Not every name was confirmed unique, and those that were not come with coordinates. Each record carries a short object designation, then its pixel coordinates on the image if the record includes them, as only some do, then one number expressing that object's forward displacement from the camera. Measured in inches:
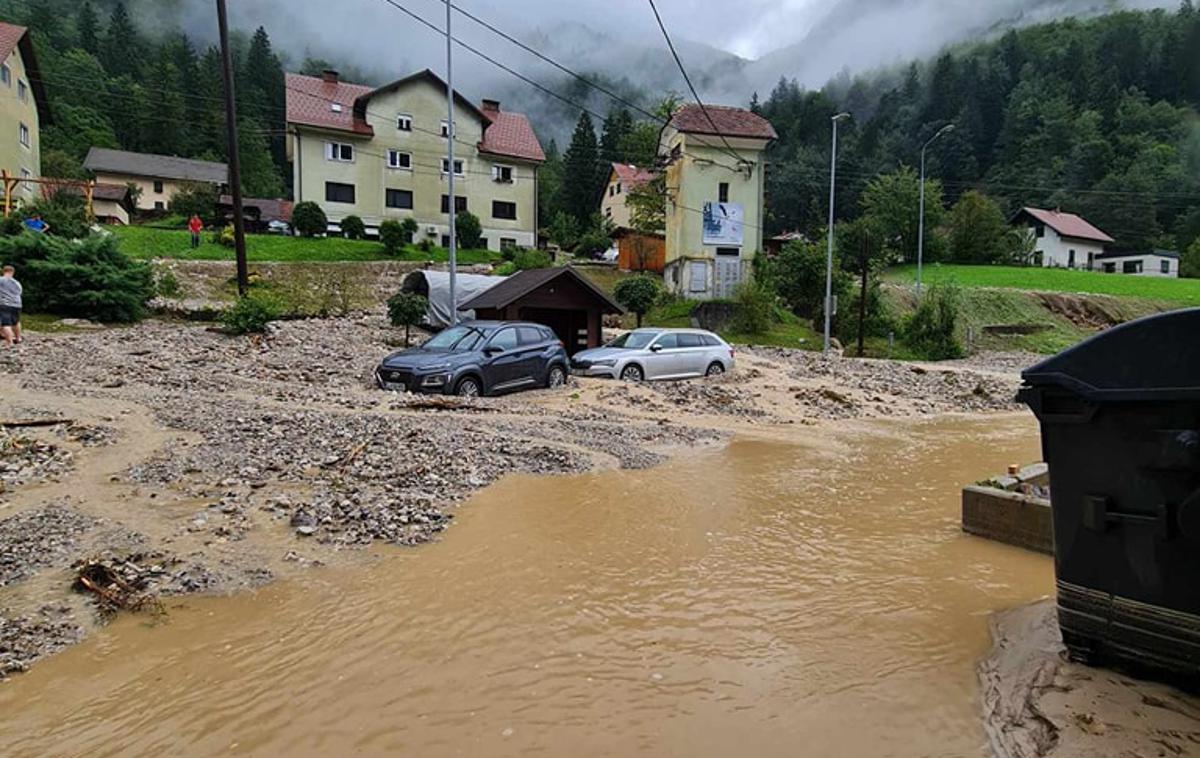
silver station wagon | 676.7
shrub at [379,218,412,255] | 1362.0
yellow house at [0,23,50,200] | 1296.8
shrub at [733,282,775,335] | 1202.6
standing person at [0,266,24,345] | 560.4
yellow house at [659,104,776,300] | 1446.9
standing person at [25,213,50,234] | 817.7
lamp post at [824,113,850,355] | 1023.0
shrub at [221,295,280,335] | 730.8
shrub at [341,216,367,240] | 1491.1
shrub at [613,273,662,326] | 1094.4
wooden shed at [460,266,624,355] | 746.8
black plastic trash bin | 125.8
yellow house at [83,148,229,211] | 2266.2
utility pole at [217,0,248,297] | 873.5
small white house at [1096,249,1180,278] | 2516.5
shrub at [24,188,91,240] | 869.2
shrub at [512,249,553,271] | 1322.6
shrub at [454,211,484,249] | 1577.9
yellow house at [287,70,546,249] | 1609.3
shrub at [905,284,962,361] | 1224.2
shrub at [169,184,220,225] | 1713.8
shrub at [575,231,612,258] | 1898.4
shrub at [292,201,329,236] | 1403.8
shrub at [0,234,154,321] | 689.6
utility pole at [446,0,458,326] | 735.0
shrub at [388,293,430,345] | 799.1
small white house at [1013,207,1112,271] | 2583.7
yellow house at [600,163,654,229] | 2367.1
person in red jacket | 1211.9
